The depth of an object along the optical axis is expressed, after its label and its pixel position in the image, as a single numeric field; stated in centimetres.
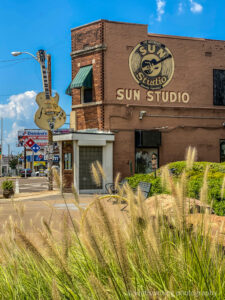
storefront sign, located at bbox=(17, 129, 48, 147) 7700
